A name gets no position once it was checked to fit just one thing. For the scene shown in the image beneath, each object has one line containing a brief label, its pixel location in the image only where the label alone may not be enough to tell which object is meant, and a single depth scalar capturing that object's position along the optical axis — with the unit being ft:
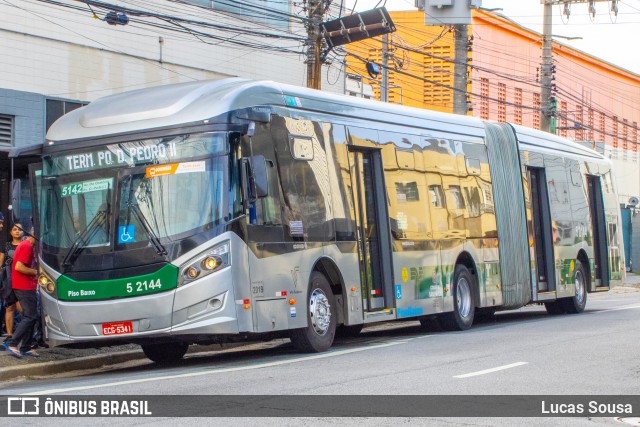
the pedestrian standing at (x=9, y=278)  48.83
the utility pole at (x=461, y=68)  89.51
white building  66.13
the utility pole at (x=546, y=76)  111.14
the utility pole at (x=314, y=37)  74.64
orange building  137.08
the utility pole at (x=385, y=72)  110.32
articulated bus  41.81
